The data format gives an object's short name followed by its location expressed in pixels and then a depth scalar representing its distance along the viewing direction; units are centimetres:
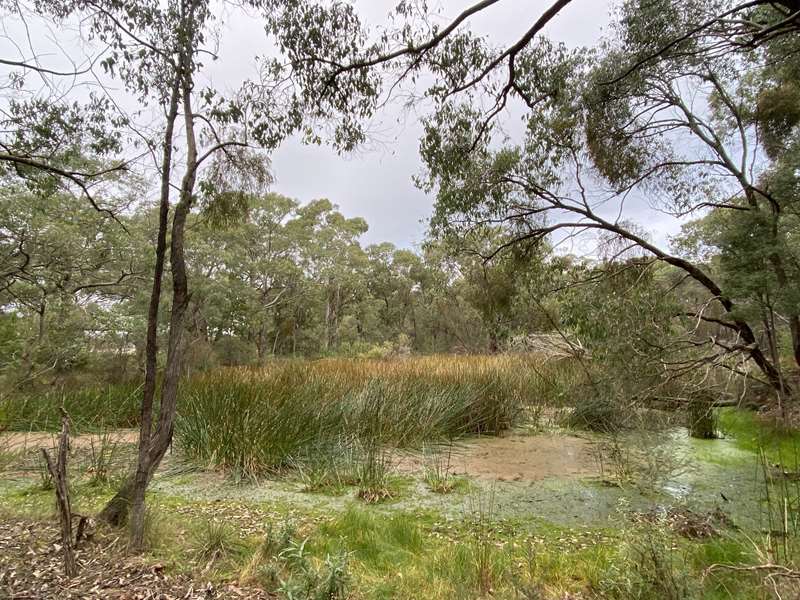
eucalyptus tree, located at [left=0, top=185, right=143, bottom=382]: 799
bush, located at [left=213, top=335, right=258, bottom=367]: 1763
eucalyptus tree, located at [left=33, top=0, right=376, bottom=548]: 266
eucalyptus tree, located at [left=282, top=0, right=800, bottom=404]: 425
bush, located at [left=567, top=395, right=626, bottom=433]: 677
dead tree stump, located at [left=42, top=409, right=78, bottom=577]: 217
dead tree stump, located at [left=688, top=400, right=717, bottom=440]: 658
